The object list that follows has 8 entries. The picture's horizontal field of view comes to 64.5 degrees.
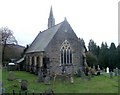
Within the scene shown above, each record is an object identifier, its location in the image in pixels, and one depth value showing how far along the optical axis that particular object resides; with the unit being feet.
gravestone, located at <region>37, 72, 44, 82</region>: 35.52
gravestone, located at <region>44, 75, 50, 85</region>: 32.78
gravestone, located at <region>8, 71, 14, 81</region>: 37.16
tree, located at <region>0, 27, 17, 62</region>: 71.58
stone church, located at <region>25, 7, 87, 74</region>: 48.02
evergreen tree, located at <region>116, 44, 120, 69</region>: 78.91
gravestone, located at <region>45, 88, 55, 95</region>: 20.25
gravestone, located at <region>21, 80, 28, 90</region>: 26.11
